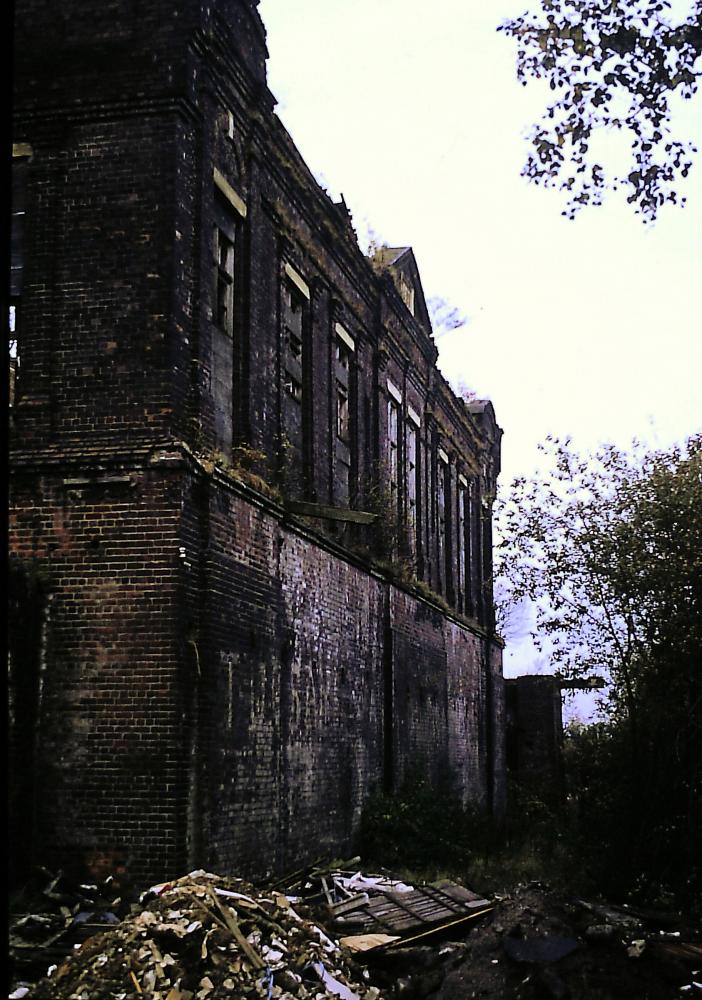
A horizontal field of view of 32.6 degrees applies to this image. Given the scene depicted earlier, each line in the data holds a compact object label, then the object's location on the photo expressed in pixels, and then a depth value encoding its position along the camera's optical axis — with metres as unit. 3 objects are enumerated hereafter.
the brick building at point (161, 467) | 11.87
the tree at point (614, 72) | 8.95
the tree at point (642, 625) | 15.58
